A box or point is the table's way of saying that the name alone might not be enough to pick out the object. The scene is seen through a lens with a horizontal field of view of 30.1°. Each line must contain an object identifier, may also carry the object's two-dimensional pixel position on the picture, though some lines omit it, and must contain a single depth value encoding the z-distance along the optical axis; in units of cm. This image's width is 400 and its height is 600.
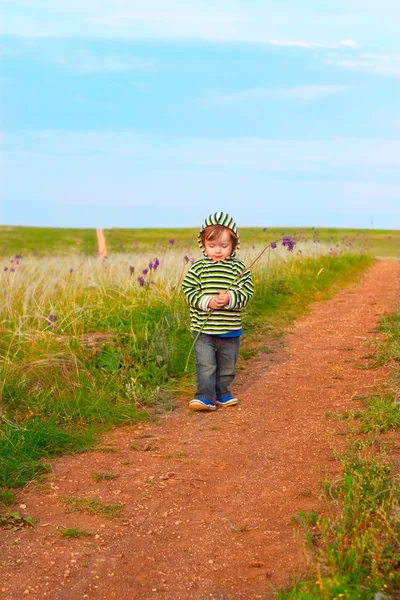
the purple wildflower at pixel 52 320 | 699
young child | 593
